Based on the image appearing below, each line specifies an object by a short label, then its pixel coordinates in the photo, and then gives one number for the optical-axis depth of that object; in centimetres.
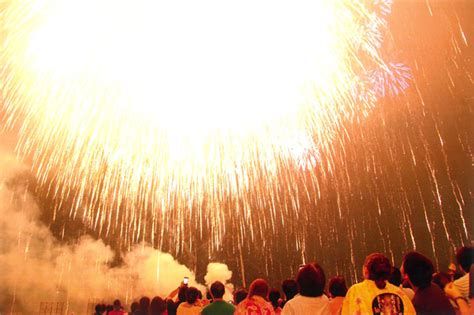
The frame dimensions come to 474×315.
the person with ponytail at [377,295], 316
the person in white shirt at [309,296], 350
